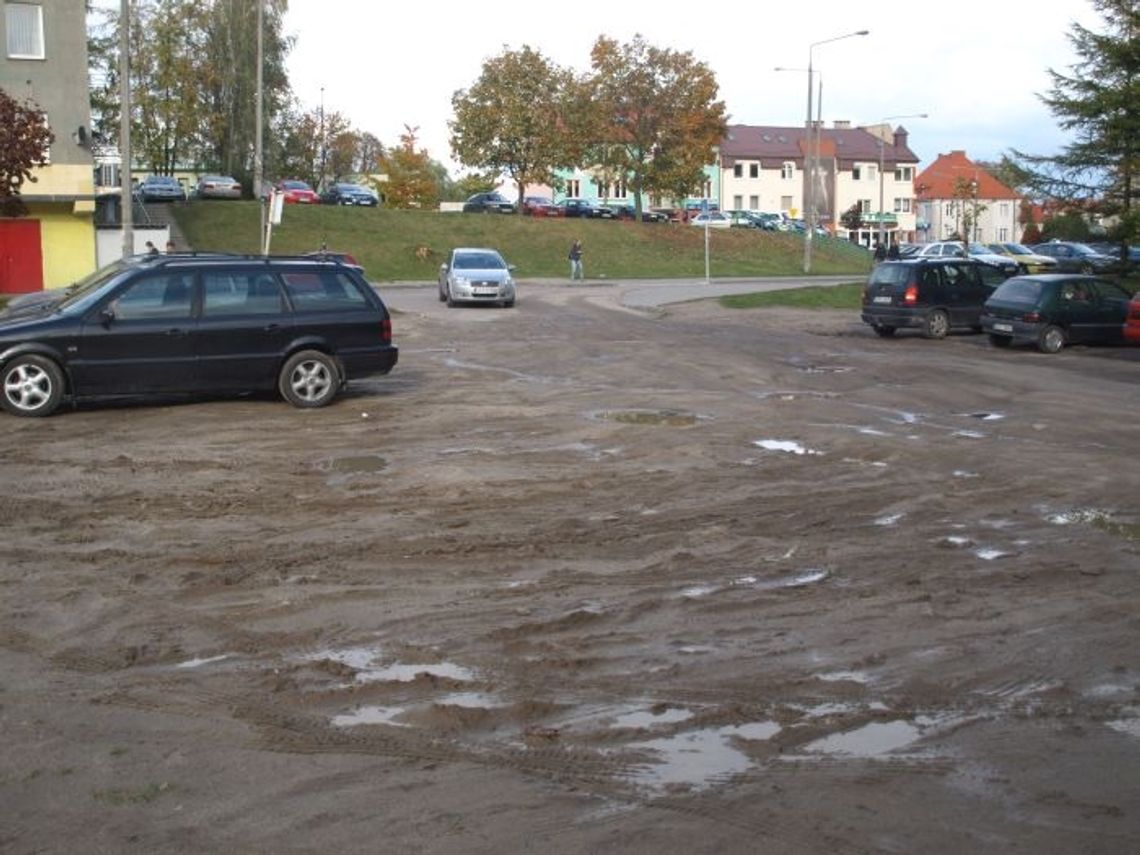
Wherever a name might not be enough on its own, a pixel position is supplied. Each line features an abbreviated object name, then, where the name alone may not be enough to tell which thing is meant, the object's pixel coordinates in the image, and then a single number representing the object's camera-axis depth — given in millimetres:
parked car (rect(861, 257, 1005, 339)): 28859
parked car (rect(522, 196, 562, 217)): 77000
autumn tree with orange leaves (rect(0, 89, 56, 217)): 33906
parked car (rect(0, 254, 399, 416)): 14578
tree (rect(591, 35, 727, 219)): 71375
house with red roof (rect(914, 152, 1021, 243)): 119562
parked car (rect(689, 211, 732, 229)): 74825
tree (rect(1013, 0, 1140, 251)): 38312
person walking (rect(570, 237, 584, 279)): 53969
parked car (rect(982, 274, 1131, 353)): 26281
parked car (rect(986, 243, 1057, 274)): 49438
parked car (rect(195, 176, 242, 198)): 64125
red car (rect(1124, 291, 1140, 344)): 25234
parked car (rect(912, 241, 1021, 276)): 52788
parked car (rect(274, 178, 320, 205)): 68062
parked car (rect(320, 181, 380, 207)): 70562
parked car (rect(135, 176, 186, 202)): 61438
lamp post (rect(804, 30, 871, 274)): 58659
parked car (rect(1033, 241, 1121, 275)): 48094
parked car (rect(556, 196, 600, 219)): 79294
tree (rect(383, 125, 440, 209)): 76500
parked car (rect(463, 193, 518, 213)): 76625
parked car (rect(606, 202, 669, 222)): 78844
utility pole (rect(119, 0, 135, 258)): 29422
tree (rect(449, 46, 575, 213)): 69125
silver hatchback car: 36250
